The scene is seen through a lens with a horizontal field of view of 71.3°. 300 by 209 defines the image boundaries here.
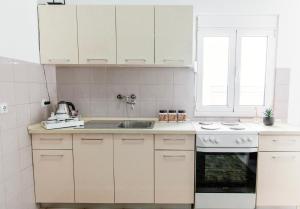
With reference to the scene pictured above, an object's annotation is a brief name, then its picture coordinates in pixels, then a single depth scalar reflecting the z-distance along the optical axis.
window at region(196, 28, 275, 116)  2.54
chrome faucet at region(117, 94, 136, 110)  2.58
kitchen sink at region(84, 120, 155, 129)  2.26
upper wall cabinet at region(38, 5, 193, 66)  2.18
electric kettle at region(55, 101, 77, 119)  2.23
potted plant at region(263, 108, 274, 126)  2.30
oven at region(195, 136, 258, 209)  2.02
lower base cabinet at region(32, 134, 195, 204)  2.05
